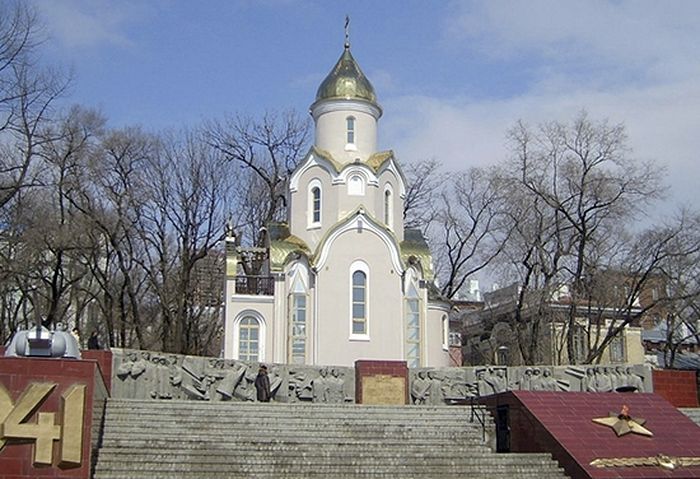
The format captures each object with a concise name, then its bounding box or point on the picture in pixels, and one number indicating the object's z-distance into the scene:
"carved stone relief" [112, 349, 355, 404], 22.09
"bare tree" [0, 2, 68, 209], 26.97
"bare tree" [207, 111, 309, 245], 40.22
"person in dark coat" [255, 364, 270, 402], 23.19
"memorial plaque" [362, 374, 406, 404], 24.39
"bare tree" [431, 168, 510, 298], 39.67
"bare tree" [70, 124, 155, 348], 33.25
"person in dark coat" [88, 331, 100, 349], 24.36
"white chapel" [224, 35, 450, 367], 28.98
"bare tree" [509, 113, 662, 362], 32.38
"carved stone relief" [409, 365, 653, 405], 24.88
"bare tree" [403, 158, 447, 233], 41.75
